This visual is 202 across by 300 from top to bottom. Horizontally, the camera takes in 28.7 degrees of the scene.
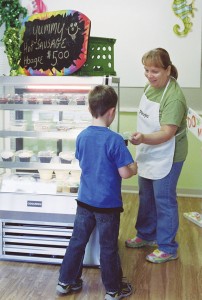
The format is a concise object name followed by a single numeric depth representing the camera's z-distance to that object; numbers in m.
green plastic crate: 2.92
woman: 2.75
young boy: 2.28
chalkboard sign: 2.85
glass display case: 2.86
